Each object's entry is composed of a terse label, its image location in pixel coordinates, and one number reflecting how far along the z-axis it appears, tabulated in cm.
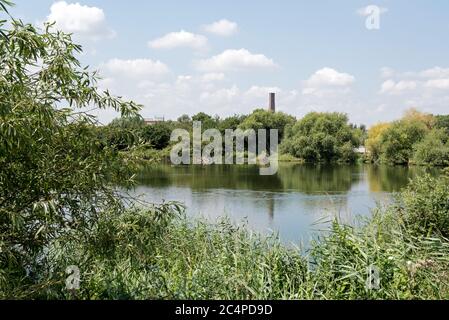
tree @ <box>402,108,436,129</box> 4459
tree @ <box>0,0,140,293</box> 270
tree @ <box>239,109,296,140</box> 4428
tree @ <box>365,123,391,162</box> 4192
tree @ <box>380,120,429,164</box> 3981
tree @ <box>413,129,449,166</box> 3494
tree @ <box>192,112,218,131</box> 4492
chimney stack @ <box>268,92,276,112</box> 5086
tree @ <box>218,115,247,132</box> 4524
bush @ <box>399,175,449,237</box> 691
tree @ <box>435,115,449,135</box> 4602
